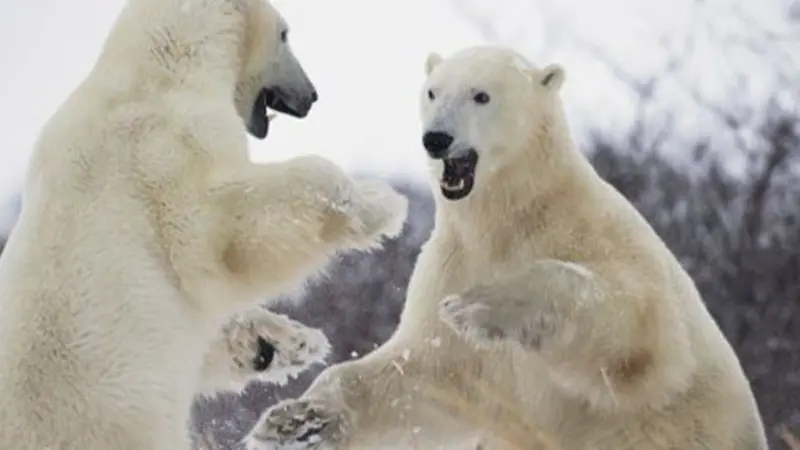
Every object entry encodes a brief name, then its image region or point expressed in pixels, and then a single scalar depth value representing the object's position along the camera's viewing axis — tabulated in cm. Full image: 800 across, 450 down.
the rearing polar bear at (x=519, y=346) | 3139
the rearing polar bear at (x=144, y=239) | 3091
